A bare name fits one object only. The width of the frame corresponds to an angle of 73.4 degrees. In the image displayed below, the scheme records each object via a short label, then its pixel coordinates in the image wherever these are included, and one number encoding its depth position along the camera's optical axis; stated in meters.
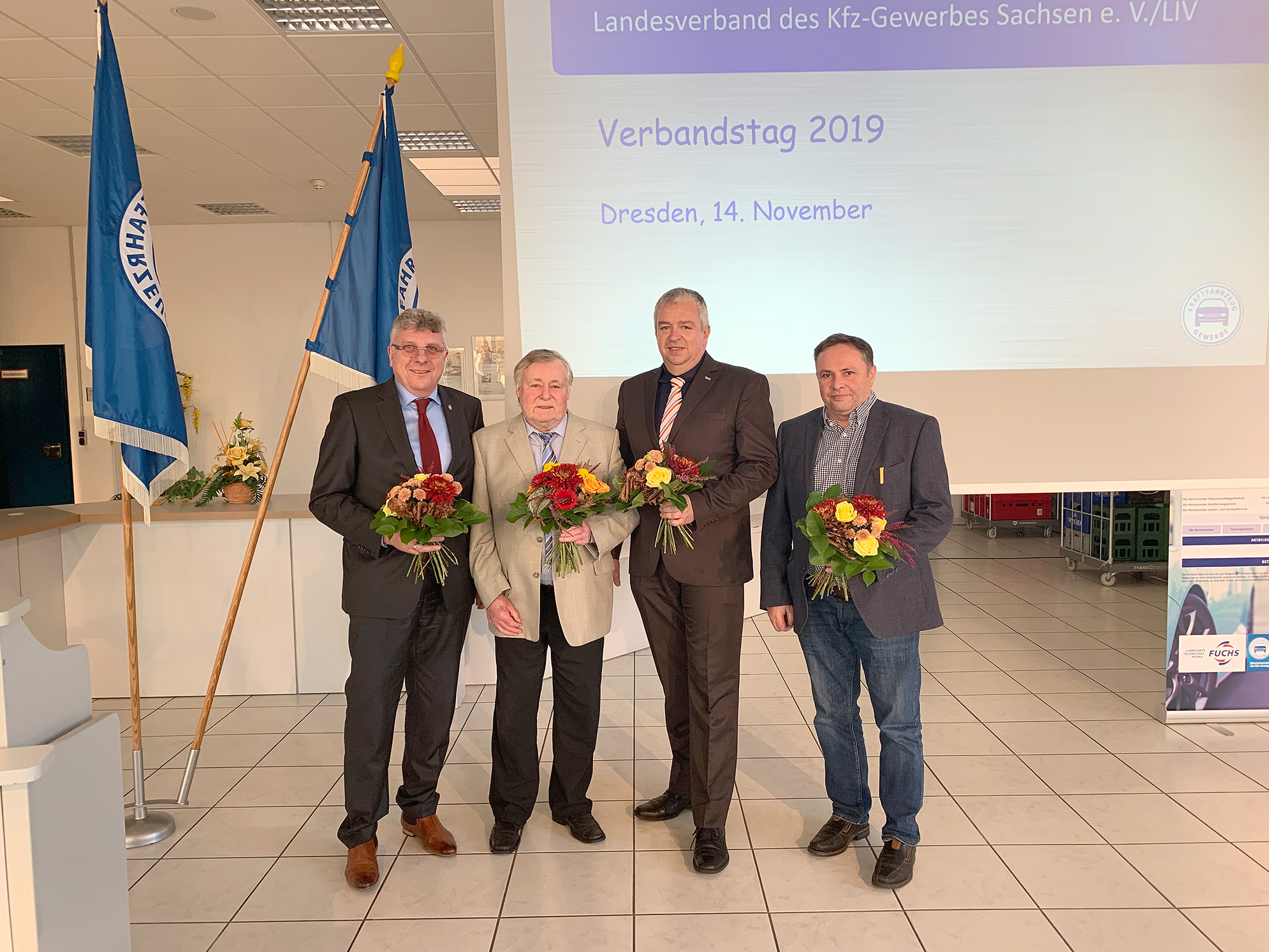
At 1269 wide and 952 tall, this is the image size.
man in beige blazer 2.81
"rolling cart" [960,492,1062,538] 10.04
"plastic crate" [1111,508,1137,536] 7.29
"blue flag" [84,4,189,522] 3.16
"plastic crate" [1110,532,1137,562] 7.30
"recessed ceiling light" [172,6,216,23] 4.55
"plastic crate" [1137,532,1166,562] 7.29
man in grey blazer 2.69
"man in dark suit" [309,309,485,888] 2.80
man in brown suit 2.83
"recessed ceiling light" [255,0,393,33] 4.61
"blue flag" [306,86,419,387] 3.58
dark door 9.82
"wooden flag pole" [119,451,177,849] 3.15
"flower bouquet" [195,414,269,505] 4.86
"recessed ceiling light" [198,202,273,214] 8.98
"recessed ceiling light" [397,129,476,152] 6.88
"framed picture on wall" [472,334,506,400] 10.09
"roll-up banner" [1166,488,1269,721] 4.19
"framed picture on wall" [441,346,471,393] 10.09
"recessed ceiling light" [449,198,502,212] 9.12
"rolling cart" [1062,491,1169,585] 7.29
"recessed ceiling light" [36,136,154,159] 6.79
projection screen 3.49
